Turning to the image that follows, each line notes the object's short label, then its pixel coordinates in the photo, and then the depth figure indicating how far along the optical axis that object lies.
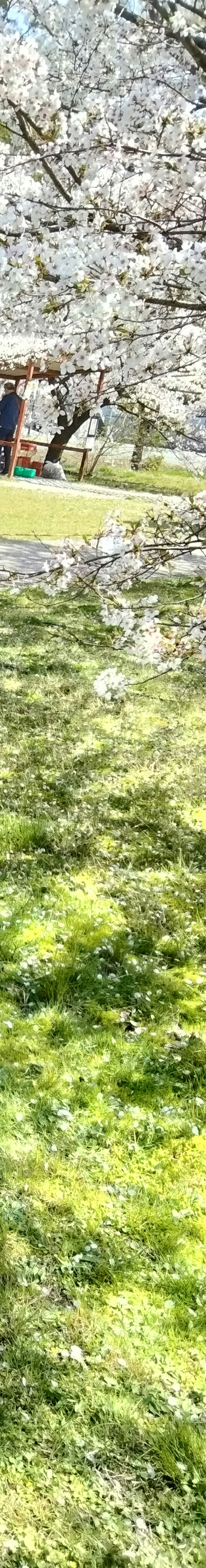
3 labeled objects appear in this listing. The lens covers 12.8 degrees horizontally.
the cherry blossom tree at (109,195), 3.65
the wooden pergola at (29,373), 12.27
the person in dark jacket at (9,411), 14.18
